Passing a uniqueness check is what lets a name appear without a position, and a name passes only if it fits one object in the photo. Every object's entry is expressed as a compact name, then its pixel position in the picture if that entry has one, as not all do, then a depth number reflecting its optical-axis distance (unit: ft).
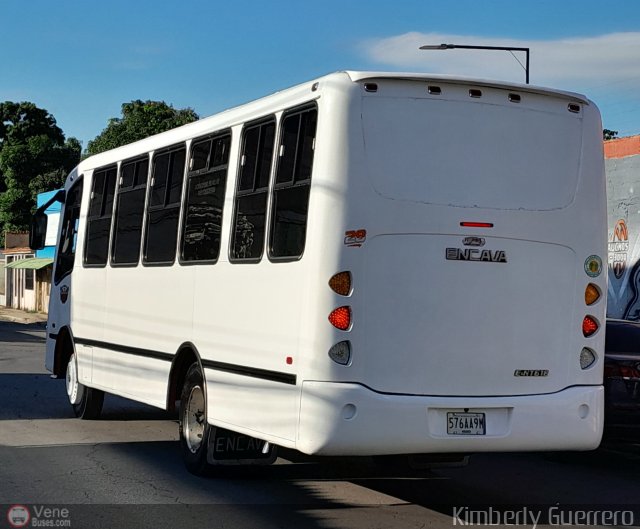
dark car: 33.96
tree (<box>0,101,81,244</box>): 227.61
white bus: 25.27
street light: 68.39
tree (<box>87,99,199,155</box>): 189.26
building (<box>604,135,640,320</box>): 67.92
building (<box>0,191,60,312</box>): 172.21
